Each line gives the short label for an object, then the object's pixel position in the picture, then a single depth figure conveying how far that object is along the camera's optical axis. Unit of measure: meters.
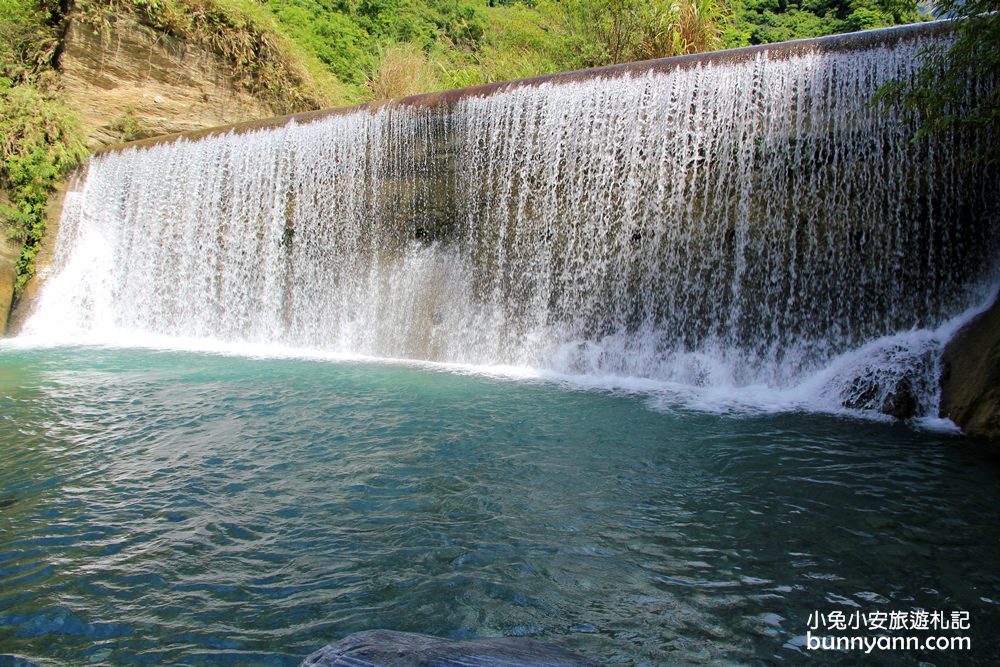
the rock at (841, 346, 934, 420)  5.59
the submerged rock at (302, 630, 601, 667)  1.69
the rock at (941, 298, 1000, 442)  4.74
